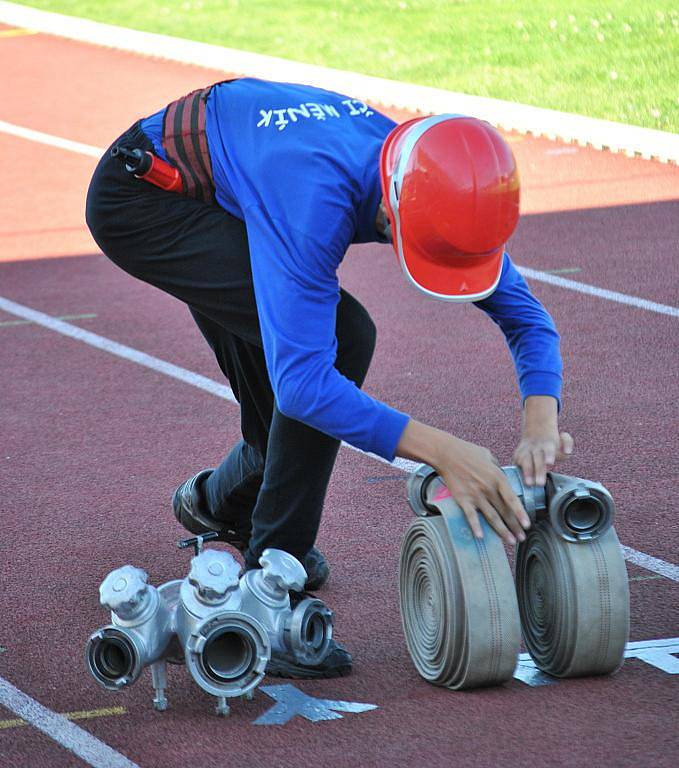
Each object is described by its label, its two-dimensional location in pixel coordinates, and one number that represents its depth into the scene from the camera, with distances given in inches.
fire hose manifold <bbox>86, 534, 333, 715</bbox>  301.9
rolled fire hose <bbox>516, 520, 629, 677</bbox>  308.7
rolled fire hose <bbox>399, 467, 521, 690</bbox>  301.6
